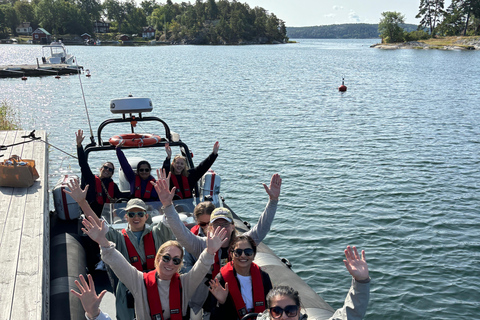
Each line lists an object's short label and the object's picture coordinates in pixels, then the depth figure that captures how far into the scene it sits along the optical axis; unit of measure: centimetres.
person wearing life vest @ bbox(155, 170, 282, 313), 396
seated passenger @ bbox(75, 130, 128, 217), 639
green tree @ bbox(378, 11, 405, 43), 10112
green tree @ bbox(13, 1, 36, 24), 12144
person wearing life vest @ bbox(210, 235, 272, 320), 370
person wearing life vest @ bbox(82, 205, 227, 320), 351
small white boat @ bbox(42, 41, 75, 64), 4766
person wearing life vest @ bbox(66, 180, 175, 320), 453
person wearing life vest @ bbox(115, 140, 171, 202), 637
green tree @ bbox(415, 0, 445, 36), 11225
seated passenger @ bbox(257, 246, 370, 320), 302
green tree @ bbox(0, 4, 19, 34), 11562
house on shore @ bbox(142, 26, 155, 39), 13975
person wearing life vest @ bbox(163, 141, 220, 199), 660
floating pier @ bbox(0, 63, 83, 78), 3988
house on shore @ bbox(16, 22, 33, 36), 12054
